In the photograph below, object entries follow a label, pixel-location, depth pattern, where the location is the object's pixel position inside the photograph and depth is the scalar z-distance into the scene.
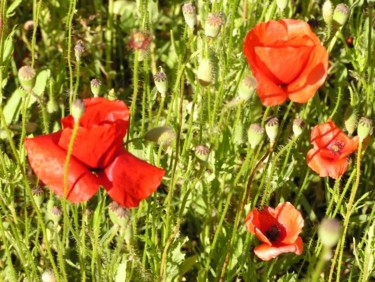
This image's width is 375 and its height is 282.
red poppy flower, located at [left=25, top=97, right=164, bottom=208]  0.57
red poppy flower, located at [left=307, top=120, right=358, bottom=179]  0.70
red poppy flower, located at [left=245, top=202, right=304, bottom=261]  0.67
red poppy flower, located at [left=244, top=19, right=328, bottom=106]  0.62
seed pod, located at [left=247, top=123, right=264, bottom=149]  0.65
